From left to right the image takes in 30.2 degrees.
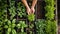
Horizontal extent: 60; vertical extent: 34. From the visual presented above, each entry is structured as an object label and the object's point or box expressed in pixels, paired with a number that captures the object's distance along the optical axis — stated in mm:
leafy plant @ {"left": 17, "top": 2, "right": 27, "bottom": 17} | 2430
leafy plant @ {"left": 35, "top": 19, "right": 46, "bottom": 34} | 2514
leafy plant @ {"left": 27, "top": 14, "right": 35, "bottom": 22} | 2400
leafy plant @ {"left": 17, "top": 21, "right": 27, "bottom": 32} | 2402
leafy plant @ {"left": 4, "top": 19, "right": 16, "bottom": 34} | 2334
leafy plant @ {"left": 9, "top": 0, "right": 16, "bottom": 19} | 2372
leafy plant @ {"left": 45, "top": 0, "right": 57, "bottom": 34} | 2494
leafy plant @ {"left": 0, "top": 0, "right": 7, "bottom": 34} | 2357
